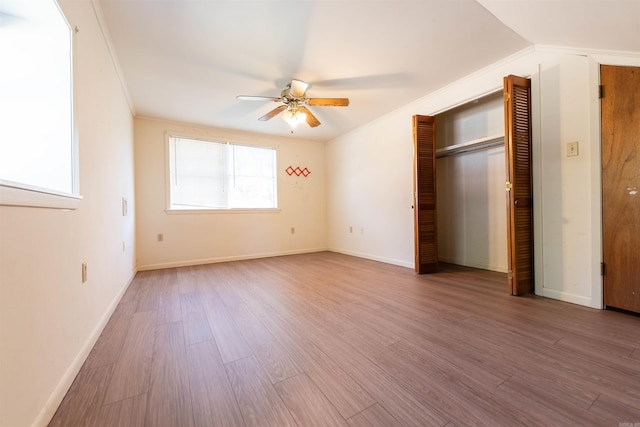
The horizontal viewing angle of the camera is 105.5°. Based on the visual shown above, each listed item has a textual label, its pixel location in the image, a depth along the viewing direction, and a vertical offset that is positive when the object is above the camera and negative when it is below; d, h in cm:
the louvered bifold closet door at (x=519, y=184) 217 +23
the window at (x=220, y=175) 386 +69
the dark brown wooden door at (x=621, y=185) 174 +16
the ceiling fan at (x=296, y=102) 253 +122
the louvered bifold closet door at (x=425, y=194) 306 +22
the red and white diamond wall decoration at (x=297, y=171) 474 +85
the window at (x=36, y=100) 86 +50
